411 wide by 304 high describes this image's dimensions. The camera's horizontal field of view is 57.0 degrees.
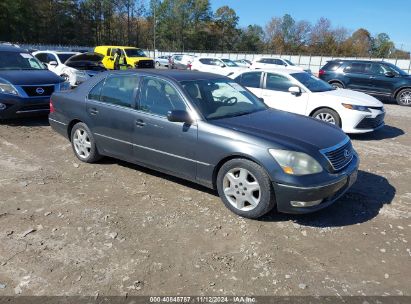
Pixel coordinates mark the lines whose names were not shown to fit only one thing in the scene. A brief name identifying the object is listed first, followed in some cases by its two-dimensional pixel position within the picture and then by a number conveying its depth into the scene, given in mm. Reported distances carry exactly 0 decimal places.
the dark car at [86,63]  13211
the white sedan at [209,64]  21909
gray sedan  4012
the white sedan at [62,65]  12523
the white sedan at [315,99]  8367
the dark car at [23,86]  8391
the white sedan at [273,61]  26466
